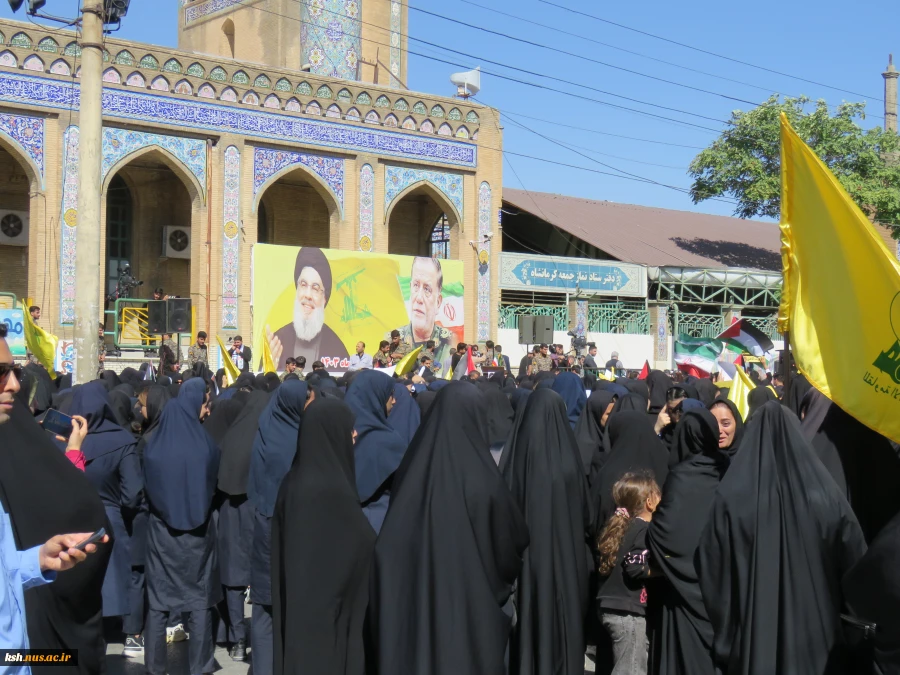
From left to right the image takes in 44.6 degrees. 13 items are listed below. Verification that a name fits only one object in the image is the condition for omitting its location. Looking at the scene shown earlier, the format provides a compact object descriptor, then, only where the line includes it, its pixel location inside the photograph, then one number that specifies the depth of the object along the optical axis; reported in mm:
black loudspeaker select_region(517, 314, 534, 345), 16125
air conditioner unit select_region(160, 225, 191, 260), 20906
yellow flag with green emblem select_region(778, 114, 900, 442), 3660
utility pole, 11070
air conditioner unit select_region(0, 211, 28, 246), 19406
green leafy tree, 24797
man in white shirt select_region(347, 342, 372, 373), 16000
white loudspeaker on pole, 22297
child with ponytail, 4031
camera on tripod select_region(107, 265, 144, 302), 19467
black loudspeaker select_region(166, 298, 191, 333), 14016
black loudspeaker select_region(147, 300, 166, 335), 14203
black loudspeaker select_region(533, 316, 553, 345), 15922
